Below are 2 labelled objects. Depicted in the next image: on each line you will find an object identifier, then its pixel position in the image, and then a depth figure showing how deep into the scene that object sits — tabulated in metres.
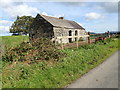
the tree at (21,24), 40.60
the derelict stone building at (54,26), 17.18
